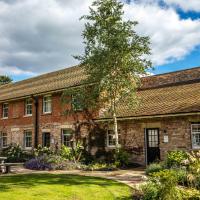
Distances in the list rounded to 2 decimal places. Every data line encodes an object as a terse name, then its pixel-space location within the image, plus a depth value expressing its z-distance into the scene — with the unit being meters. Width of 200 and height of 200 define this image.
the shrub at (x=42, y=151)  17.78
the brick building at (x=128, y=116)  13.71
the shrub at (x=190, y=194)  7.57
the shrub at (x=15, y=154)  18.38
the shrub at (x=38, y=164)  14.30
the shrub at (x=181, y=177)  9.29
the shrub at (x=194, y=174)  8.14
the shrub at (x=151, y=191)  7.64
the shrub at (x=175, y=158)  11.61
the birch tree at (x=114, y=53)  13.58
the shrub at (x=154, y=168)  11.37
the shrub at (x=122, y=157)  14.35
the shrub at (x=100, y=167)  13.69
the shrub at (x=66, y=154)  16.07
